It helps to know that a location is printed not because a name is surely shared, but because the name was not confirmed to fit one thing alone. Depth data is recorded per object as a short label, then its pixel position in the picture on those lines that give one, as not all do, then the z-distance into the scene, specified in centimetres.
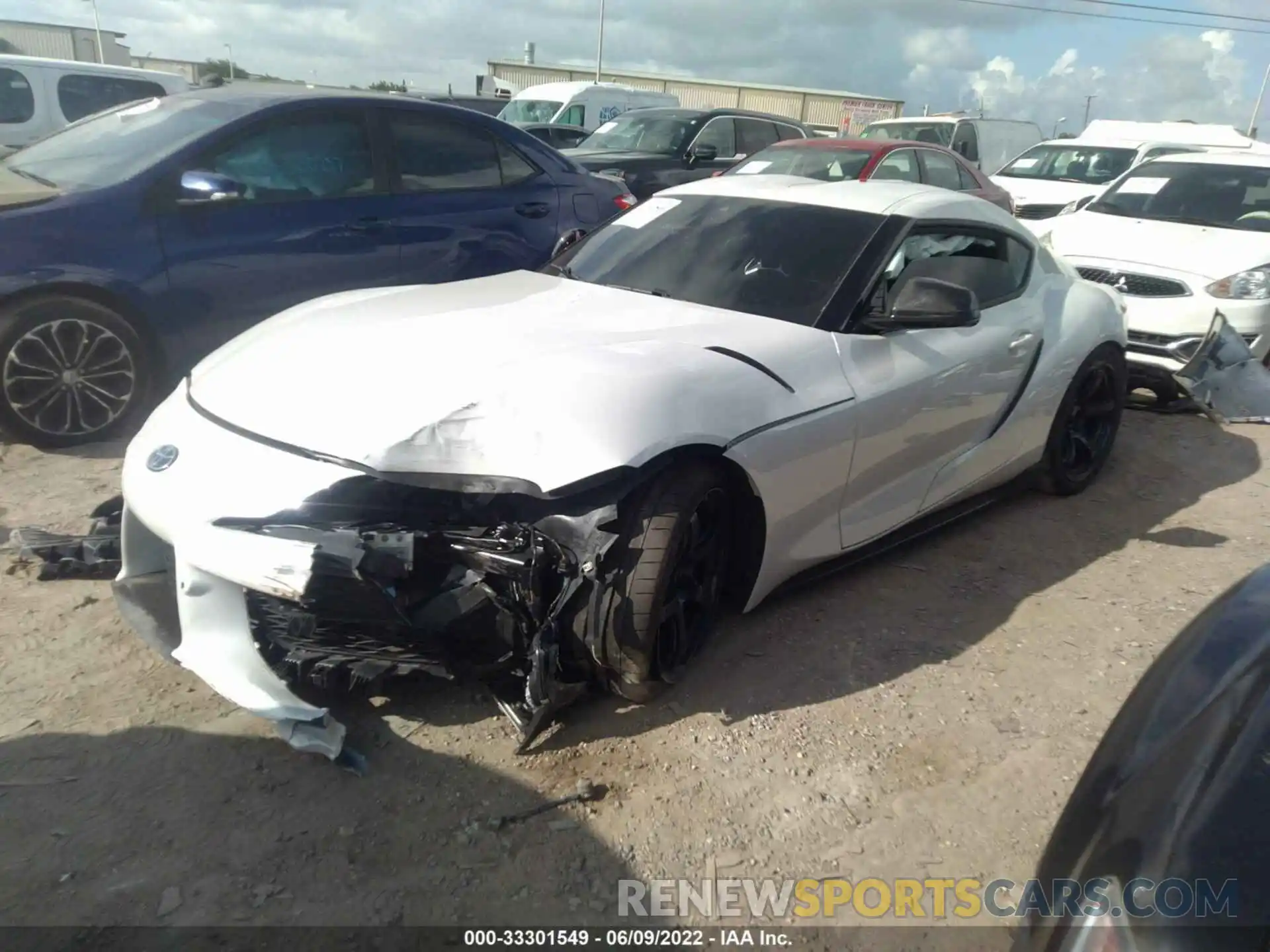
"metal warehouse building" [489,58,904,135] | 3928
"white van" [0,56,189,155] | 998
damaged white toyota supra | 249
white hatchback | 617
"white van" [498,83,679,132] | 1577
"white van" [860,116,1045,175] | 1412
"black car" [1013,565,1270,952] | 131
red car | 887
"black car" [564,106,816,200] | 994
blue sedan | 436
